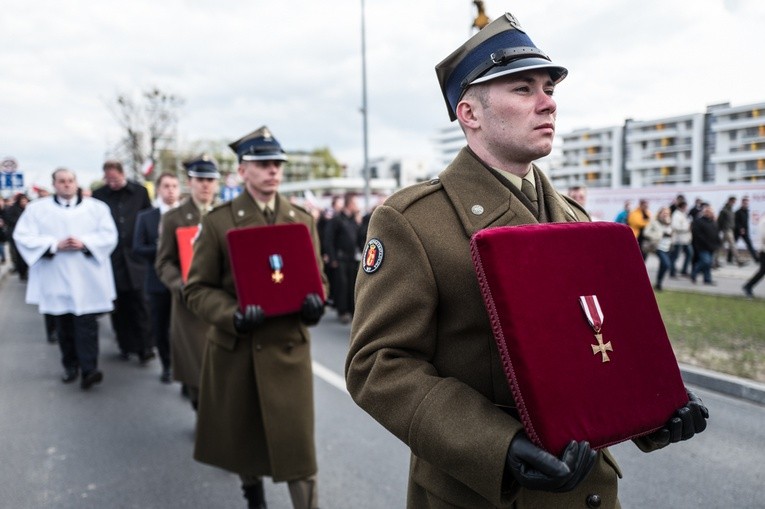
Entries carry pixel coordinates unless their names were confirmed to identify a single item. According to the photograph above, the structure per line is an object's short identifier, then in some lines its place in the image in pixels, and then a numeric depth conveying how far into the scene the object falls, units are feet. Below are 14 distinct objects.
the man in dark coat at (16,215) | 48.47
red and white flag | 56.03
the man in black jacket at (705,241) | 44.29
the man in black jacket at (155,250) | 20.40
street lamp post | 73.28
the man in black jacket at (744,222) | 55.93
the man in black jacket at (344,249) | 33.58
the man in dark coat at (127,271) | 24.66
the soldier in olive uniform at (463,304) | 4.77
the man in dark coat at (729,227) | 57.52
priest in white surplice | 20.56
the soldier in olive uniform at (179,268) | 15.81
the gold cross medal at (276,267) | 10.73
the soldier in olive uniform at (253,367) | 10.91
